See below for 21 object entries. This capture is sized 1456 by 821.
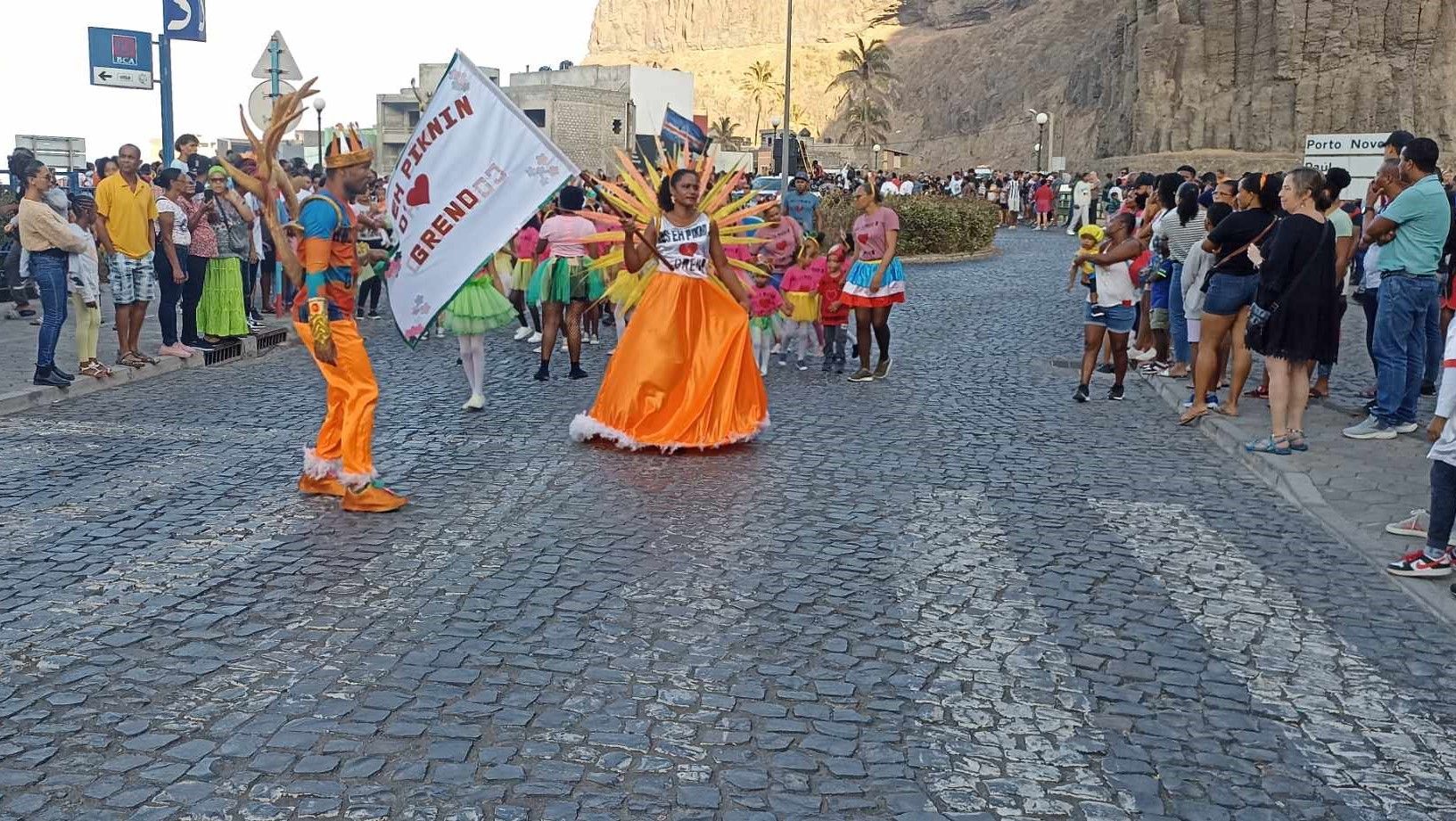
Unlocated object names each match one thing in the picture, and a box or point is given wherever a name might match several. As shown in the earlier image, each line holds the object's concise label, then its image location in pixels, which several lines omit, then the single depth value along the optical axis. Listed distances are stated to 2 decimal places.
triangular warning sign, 16.12
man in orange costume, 7.43
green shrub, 29.73
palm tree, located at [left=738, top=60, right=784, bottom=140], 141.00
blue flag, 12.17
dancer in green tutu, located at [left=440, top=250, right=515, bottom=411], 10.72
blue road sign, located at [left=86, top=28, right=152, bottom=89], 16.42
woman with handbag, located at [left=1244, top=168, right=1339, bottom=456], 9.38
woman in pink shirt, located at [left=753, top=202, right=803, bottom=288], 13.69
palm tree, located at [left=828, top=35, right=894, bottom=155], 89.38
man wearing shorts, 12.19
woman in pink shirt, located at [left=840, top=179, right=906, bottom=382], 12.46
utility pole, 30.02
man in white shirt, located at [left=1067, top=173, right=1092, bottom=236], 38.00
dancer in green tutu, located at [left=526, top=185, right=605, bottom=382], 12.43
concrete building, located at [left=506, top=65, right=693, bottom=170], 77.06
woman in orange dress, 9.41
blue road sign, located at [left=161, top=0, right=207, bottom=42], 16.62
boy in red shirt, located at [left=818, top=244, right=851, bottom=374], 13.20
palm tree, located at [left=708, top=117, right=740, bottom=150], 97.73
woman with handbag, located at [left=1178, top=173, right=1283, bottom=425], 10.48
